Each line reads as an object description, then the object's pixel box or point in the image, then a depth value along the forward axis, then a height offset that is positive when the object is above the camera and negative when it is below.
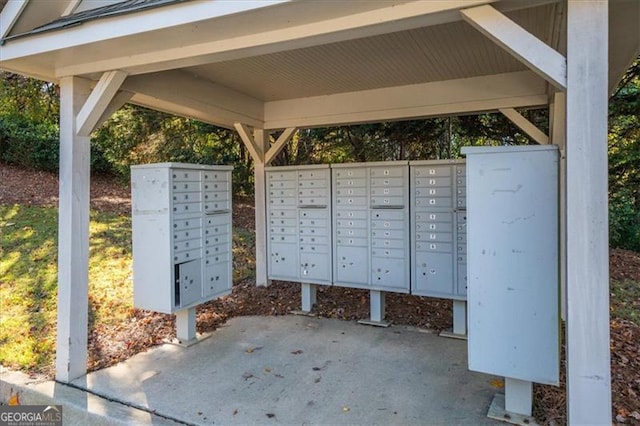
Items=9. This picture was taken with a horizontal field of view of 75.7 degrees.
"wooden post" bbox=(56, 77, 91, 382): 3.12 -0.18
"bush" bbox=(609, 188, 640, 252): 7.77 -0.24
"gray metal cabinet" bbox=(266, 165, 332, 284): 4.61 -0.13
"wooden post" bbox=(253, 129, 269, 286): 5.52 +0.05
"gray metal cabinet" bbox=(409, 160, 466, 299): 3.89 -0.17
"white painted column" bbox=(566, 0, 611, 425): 1.90 -0.03
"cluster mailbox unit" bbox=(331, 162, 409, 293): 4.17 -0.15
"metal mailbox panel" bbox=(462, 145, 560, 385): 2.30 -0.30
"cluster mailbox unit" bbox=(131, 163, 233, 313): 3.56 -0.20
